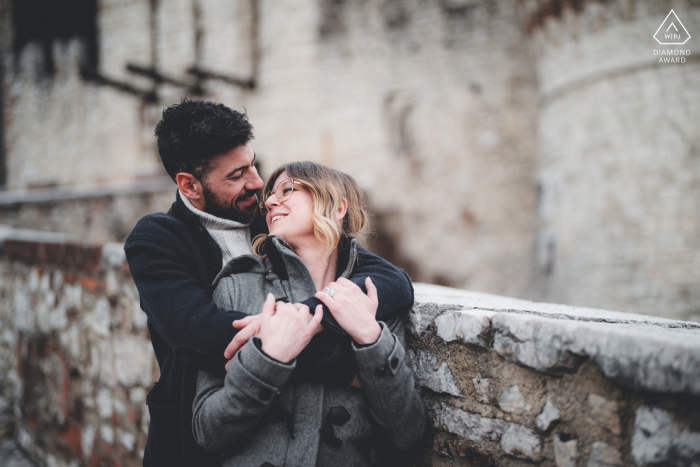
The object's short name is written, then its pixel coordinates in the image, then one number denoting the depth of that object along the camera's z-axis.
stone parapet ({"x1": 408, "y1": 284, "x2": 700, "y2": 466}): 0.86
